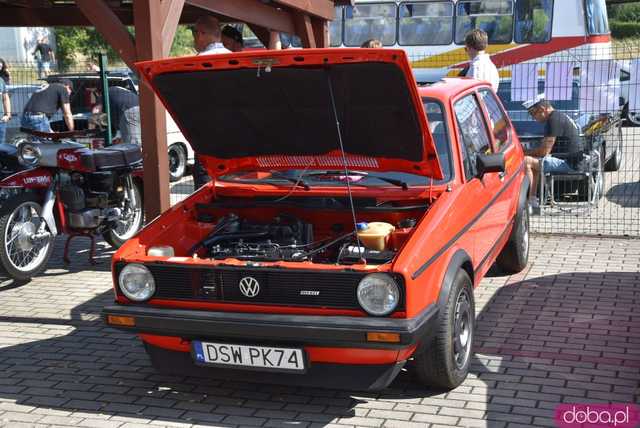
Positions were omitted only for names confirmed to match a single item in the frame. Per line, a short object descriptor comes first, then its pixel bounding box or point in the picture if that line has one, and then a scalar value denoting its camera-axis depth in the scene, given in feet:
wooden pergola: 21.35
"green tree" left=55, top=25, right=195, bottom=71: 116.26
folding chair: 33.30
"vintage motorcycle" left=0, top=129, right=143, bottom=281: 24.94
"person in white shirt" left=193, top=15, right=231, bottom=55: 23.45
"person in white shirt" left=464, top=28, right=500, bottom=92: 30.35
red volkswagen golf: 14.85
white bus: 54.34
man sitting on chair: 32.91
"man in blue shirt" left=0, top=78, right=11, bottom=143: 46.78
